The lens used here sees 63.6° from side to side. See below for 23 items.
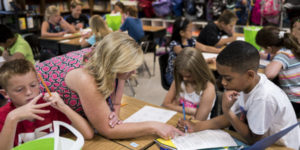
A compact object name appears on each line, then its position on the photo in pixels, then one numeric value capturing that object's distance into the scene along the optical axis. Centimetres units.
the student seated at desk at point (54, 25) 423
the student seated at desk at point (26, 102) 115
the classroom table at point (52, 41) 398
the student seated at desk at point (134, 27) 408
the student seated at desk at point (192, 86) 171
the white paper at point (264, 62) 239
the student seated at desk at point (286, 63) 193
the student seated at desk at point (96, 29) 342
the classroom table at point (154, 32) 472
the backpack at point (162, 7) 577
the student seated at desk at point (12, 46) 267
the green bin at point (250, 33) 257
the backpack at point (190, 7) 546
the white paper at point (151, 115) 143
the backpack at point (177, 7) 565
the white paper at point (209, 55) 273
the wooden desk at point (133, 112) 120
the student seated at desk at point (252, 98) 116
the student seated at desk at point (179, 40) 263
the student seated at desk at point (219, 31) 320
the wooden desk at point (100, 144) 118
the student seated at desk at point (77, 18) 458
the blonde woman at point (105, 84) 115
